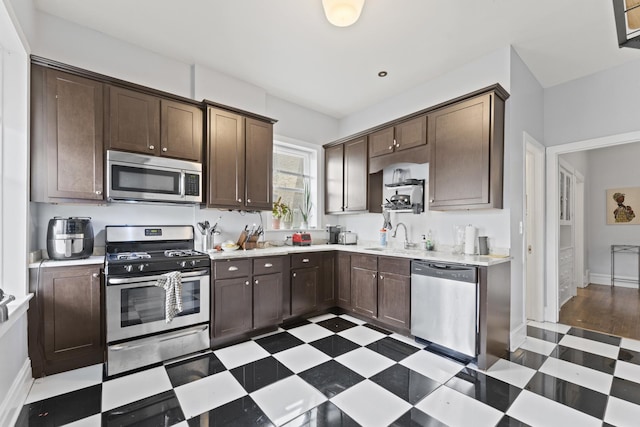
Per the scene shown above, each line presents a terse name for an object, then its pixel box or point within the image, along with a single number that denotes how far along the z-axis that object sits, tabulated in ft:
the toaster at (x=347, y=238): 14.57
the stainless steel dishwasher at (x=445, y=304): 8.45
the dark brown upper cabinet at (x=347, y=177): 13.56
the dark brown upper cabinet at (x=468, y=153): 9.27
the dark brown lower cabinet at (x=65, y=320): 7.29
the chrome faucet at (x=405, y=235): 12.51
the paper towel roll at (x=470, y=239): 10.11
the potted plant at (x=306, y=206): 14.87
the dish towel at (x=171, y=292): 8.38
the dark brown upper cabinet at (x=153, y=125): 8.83
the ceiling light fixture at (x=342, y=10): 6.41
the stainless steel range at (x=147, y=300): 7.79
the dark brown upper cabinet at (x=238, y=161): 10.50
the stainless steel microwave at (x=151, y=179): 8.70
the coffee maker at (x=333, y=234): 14.99
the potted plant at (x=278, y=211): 13.38
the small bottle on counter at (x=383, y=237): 13.33
